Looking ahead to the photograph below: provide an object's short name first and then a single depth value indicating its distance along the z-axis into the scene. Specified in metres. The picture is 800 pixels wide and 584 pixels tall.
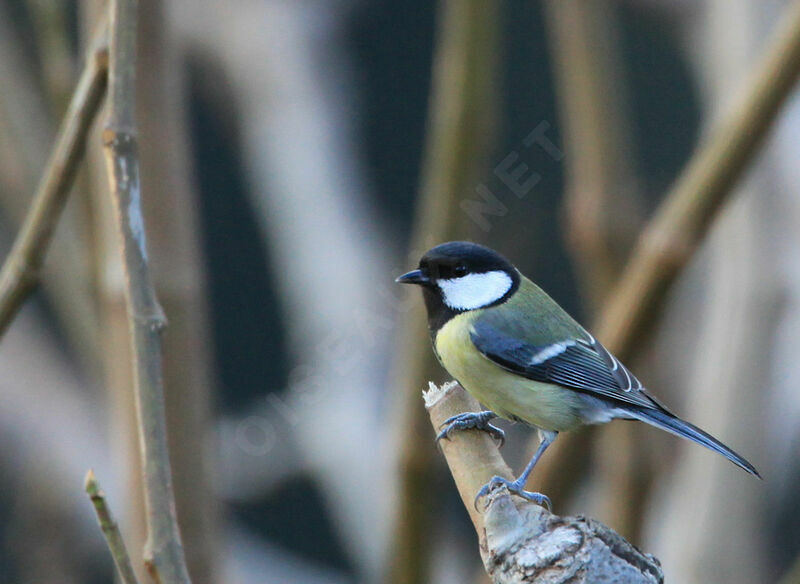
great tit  3.89
